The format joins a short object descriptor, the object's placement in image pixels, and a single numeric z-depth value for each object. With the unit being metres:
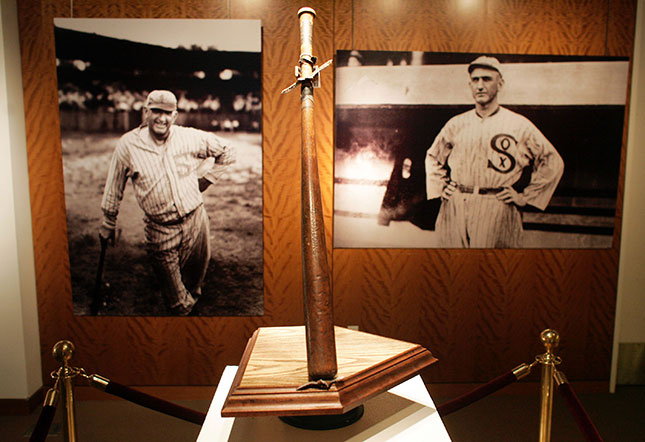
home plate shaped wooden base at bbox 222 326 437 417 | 1.04
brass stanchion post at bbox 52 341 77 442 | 1.41
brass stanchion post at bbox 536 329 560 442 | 1.56
